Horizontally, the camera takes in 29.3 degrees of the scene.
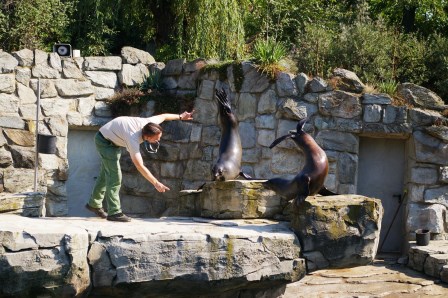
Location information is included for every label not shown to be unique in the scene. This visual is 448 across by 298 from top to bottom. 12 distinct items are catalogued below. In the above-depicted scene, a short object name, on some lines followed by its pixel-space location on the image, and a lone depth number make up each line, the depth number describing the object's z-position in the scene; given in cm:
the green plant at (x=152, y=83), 1459
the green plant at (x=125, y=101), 1441
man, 898
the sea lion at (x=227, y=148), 1033
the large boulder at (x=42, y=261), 781
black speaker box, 1419
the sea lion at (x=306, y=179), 929
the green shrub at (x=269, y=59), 1334
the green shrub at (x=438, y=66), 1406
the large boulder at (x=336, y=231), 888
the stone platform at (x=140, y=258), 790
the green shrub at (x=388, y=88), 1320
